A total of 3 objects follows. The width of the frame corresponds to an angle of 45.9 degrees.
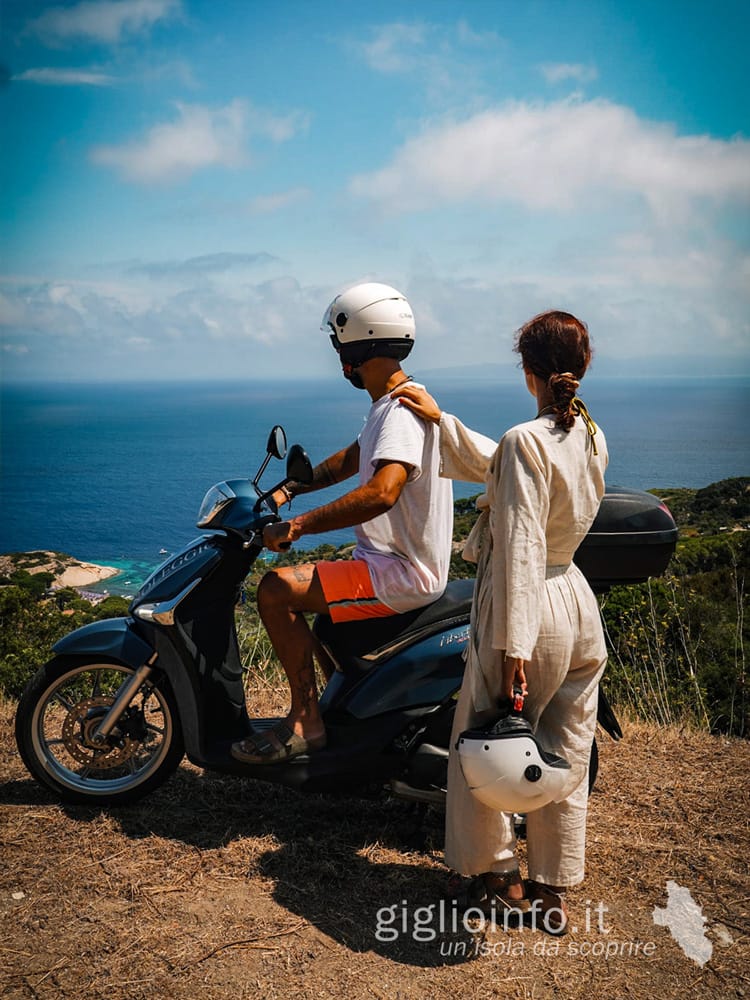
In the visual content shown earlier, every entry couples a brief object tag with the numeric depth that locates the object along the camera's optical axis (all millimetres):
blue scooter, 3475
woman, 2693
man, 3270
